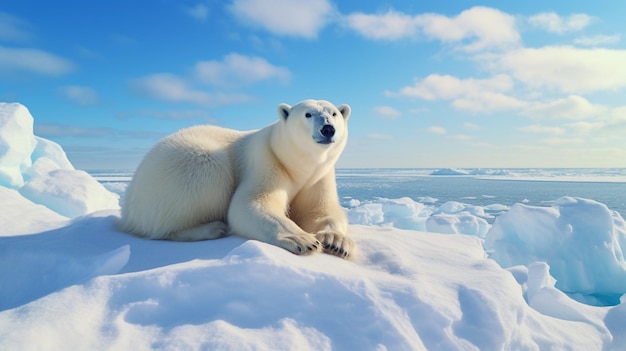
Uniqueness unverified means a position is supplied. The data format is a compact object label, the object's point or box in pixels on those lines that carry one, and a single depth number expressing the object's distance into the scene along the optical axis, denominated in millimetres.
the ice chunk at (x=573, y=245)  6176
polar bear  2596
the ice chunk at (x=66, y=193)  5984
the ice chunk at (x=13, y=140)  7422
